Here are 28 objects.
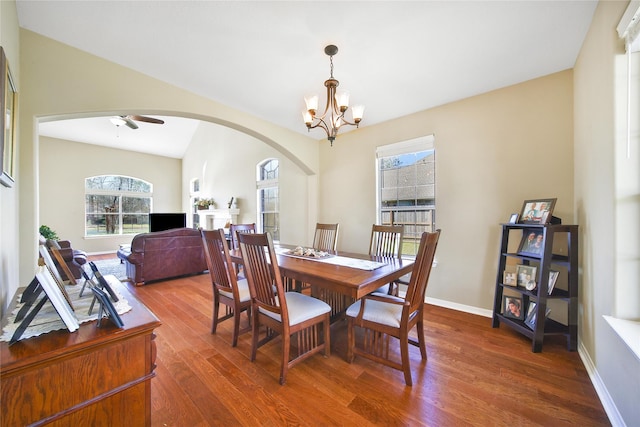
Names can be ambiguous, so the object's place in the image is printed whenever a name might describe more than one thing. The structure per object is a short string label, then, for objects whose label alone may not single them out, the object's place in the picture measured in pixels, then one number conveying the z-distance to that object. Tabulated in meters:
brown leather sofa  3.94
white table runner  2.12
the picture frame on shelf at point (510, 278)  2.42
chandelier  2.08
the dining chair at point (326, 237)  3.32
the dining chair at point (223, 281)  2.13
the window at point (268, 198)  5.39
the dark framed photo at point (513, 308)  2.39
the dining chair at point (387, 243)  2.73
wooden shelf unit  2.07
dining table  1.70
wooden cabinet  0.82
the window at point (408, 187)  3.28
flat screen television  6.88
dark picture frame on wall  1.20
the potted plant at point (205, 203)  7.09
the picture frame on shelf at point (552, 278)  2.16
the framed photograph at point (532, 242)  2.26
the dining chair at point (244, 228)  3.39
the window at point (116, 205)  7.09
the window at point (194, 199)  7.99
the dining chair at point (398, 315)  1.68
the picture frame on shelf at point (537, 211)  2.21
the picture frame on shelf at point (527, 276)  2.28
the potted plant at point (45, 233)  4.31
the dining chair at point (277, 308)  1.72
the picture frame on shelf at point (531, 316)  2.19
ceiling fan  4.64
